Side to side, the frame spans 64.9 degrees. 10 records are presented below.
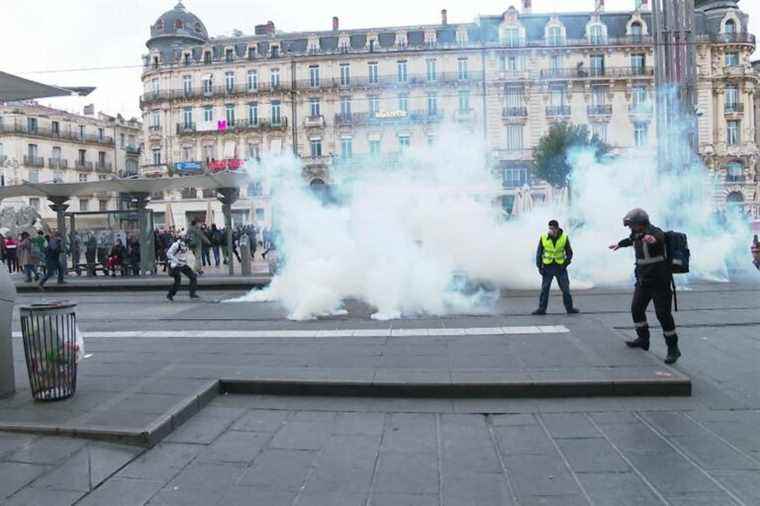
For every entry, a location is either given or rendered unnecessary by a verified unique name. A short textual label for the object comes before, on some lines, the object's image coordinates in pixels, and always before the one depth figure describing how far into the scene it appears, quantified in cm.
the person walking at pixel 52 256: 1707
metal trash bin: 524
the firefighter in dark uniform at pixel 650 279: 652
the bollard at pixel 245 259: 1755
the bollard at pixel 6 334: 538
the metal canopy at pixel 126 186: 1832
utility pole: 1605
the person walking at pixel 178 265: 1348
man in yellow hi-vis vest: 1022
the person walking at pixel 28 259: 1862
